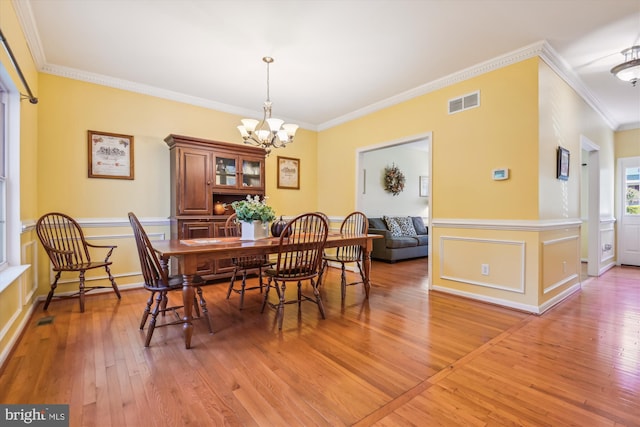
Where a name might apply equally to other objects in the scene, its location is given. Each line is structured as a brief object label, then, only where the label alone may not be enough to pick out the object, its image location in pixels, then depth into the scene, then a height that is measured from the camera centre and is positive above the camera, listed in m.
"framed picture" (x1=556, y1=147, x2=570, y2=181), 3.19 +0.51
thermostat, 3.07 +0.39
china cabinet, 3.82 +0.39
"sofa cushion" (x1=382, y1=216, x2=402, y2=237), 6.02 -0.30
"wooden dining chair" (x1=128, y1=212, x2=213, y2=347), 2.14 -0.49
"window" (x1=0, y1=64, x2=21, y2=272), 2.35 +0.30
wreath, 6.73 +0.74
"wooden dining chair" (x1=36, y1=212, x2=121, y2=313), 2.93 -0.37
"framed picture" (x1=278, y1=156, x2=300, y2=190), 5.16 +0.70
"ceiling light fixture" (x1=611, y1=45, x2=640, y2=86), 2.71 +1.33
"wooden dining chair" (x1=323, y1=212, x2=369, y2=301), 3.46 -0.48
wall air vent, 3.32 +1.27
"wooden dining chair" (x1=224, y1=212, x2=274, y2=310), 3.14 -0.54
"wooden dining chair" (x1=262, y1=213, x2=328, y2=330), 2.58 -0.45
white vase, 2.84 -0.17
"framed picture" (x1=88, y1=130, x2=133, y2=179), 3.54 +0.71
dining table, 2.14 -0.30
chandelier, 3.01 +0.85
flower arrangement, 2.79 +0.01
